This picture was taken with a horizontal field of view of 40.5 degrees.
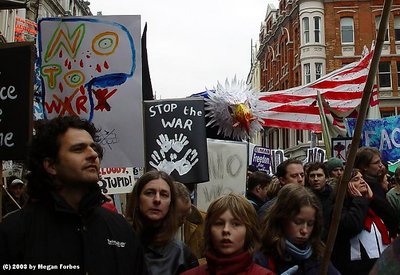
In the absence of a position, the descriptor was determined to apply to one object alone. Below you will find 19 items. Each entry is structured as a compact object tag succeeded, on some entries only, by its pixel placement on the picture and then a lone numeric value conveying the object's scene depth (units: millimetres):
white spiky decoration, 6965
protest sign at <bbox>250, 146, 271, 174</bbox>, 14578
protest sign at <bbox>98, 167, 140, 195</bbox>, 6391
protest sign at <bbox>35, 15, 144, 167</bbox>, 4590
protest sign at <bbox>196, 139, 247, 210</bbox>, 6395
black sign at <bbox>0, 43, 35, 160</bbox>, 3484
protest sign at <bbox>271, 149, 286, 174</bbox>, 15961
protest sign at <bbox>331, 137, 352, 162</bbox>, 8766
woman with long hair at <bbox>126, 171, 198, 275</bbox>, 3092
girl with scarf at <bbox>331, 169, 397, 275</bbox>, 3756
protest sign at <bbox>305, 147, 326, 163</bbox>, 15414
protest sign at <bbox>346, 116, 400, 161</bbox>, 10062
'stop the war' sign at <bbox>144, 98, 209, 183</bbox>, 5297
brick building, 37500
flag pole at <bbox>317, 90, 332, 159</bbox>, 8903
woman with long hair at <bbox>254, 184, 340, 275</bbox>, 3123
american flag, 10438
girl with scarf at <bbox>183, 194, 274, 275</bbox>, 2797
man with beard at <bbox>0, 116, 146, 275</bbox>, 2223
